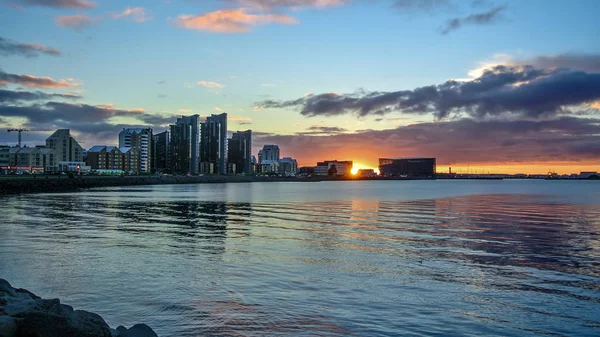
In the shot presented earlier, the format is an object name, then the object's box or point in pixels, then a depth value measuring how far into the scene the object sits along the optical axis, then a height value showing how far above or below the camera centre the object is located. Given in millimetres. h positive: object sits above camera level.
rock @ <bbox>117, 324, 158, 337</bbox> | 10195 -3615
